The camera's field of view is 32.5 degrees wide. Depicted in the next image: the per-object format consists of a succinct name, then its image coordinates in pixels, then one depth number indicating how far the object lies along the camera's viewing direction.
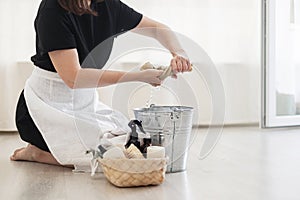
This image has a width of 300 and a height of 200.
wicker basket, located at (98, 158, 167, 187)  1.30
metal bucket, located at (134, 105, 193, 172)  1.46
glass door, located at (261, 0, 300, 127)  2.60
